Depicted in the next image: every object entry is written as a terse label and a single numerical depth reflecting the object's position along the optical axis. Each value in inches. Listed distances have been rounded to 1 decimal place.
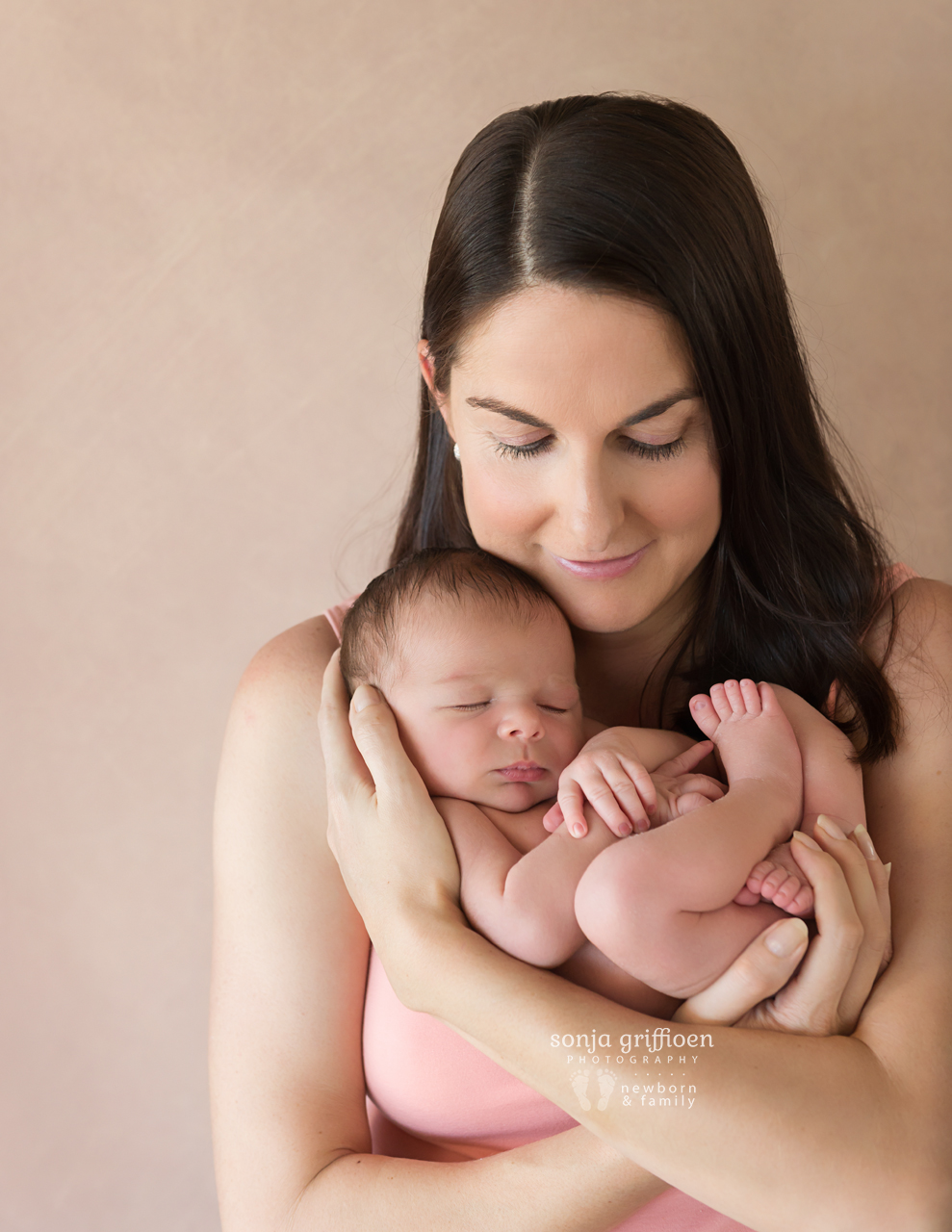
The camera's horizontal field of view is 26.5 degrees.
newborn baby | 35.2
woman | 34.9
